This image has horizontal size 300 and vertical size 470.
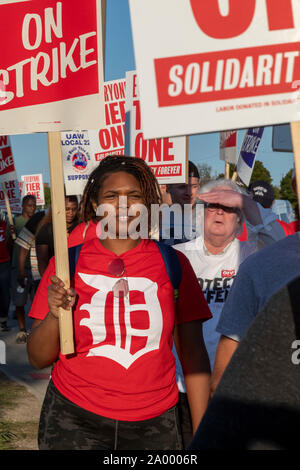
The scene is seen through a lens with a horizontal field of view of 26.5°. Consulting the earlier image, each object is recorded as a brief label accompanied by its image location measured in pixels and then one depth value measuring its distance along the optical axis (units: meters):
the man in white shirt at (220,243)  3.60
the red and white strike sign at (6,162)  11.98
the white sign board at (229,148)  10.84
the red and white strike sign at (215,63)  2.01
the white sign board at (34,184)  28.70
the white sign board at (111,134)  7.88
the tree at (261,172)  67.90
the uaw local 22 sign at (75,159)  10.25
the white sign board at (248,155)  9.62
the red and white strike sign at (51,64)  2.98
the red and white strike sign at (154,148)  6.63
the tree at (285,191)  60.97
